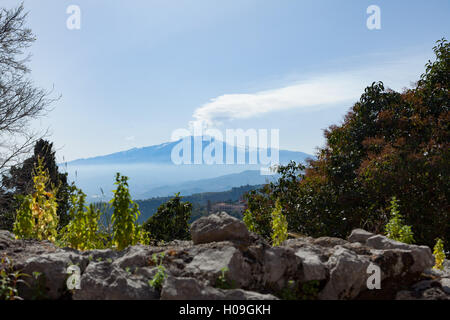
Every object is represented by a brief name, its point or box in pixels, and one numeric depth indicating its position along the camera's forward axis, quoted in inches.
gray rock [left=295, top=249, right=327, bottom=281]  148.3
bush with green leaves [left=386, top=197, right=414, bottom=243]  239.0
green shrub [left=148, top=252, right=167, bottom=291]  130.0
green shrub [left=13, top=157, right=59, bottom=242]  207.5
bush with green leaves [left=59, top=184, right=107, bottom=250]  197.9
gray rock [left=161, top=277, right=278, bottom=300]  121.0
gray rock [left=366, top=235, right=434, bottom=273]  165.3
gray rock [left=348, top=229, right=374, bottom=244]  205.2
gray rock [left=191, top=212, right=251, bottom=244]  167.8
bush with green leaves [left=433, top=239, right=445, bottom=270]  254.4
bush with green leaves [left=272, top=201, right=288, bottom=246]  226.1
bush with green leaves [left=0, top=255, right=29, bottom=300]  125.2
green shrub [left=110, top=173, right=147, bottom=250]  183.3
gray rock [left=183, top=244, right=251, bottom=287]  136.9
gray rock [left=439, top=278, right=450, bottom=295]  162.5
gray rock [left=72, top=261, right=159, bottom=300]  121.4
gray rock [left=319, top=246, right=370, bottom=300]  148.4
